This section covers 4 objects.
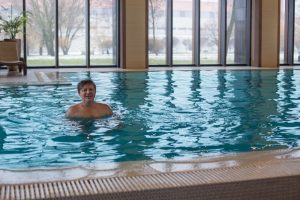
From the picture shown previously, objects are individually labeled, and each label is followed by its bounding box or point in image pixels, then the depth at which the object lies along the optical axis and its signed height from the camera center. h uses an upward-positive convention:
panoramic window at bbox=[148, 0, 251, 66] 17.58 +0.76
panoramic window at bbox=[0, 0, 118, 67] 16.06 +0.72
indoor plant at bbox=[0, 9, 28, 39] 13.75 +0.76
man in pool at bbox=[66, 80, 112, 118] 6.16 -0.70
